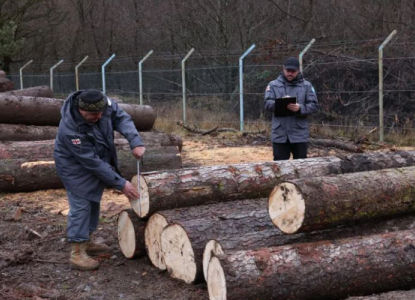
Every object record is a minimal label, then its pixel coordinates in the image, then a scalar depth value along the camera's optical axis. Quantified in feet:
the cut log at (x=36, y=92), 47.22
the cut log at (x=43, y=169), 26.94
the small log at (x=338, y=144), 37.50
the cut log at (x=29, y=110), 33.91
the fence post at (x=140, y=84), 56.93
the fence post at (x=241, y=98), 48.23
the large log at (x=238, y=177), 17.25
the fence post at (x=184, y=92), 52.65
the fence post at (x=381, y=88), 40.32
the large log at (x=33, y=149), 28.37
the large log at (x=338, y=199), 13.99
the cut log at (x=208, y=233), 14.76
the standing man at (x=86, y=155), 16.42
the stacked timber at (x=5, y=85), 48.70
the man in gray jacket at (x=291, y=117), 22.56
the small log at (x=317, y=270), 12.80
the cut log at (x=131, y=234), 17.57
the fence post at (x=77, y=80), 65.83
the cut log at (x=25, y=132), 32.81
